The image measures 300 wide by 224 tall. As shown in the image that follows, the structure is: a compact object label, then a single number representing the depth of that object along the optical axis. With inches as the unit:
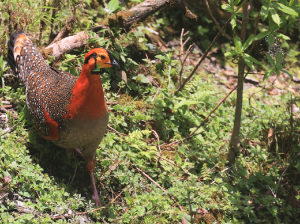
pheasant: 255.6
